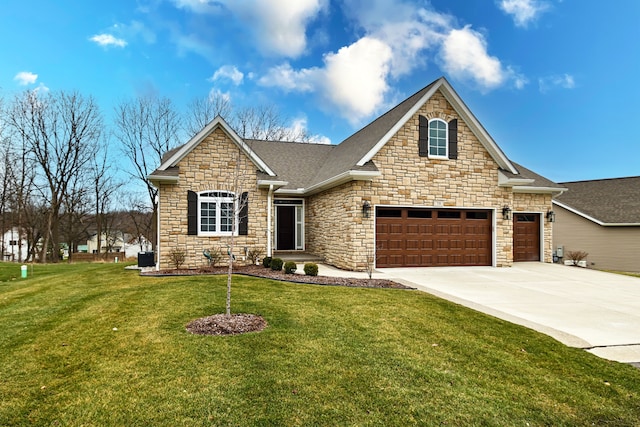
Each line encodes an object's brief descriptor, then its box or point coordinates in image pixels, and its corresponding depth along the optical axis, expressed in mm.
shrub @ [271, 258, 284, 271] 11875
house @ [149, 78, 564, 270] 12703
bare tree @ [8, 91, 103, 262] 24484
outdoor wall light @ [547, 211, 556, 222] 16719
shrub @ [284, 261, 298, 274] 11234
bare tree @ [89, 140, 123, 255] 27734
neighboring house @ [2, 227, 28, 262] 51584
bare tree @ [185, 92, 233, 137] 28109
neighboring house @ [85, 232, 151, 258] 49941
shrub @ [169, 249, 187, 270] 12328
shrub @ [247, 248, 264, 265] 13180
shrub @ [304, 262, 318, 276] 10922
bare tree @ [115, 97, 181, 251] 26359
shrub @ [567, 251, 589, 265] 18031
